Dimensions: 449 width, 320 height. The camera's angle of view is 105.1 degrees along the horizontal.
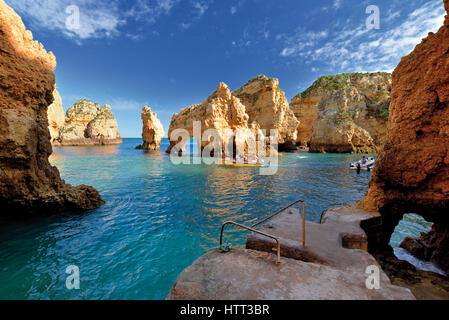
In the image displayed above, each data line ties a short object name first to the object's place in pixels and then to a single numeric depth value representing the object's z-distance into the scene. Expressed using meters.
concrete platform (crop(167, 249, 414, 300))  2.62
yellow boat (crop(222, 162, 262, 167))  25.48
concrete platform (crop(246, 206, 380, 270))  3.93
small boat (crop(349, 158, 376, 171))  21.04
